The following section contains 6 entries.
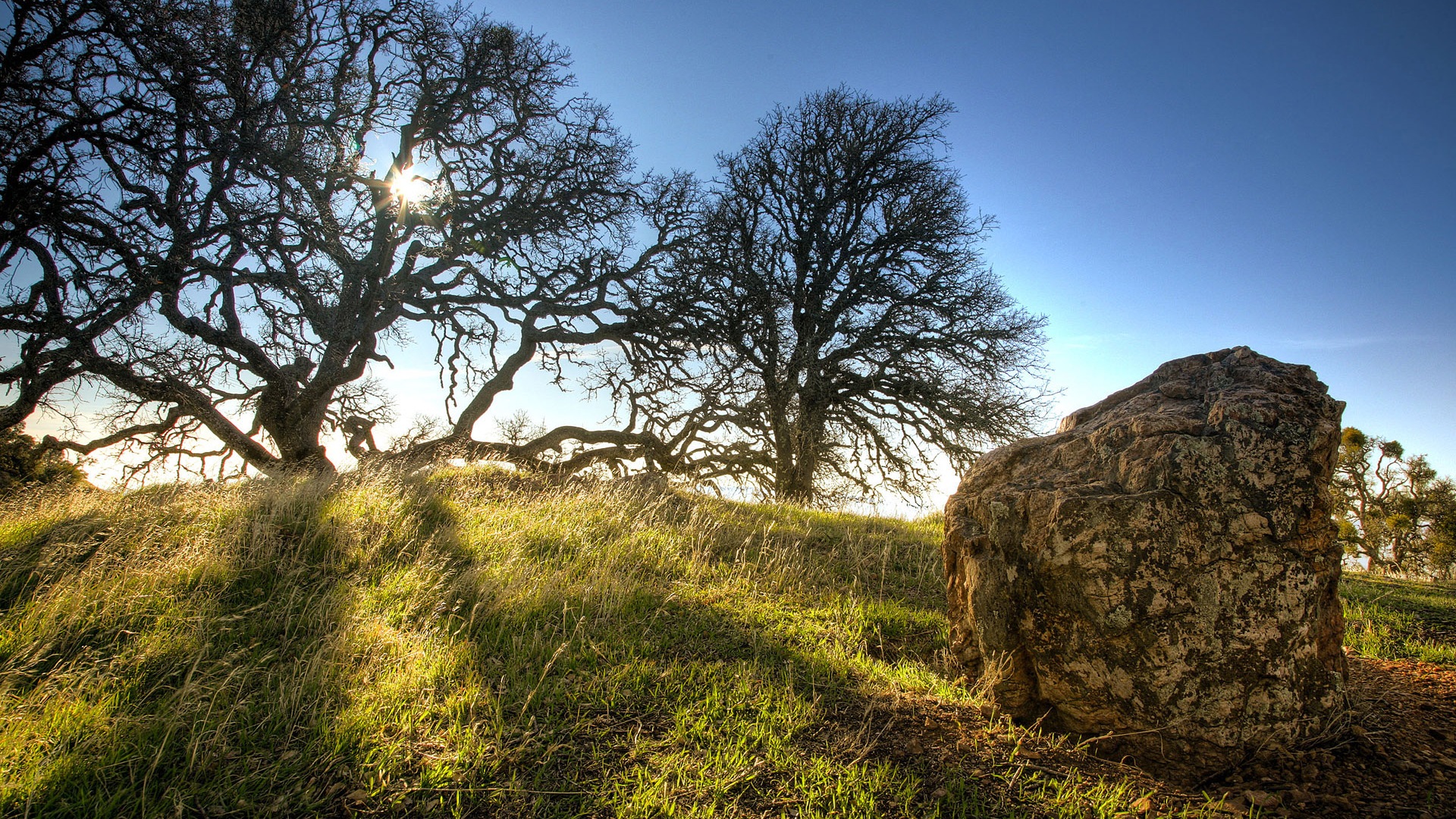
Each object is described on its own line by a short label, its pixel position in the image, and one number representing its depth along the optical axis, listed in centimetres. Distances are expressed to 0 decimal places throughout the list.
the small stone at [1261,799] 277
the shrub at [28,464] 924
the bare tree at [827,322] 1347
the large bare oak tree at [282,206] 895
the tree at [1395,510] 1588
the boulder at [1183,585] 313
